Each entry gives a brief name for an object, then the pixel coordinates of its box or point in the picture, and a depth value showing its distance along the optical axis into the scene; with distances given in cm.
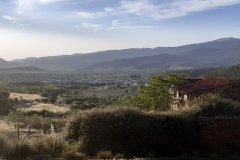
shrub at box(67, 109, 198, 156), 1812
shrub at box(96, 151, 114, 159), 1666
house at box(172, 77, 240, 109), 2562
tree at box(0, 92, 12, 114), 5609
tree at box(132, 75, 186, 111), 3125
